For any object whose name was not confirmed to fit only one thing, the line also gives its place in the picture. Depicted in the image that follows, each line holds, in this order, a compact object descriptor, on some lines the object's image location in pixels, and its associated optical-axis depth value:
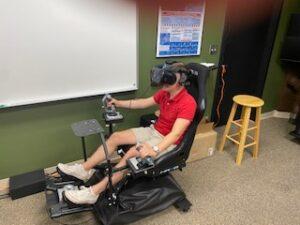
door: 2.69
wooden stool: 2.30
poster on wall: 2.13
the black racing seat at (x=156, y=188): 1.61
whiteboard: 1.64
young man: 1.60
